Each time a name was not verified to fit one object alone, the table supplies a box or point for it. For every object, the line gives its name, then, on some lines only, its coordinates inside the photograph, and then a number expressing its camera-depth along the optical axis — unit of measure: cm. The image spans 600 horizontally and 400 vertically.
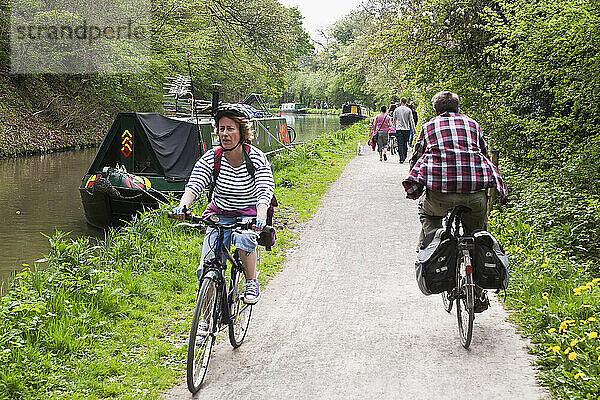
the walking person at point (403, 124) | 1834
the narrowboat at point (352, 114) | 5156
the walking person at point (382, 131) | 2005
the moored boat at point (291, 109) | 9738
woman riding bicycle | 493
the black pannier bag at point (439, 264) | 513
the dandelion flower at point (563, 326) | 479
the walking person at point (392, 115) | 1989
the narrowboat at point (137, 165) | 1309
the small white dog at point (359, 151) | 2372
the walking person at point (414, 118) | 1939
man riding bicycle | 515
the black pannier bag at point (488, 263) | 508
